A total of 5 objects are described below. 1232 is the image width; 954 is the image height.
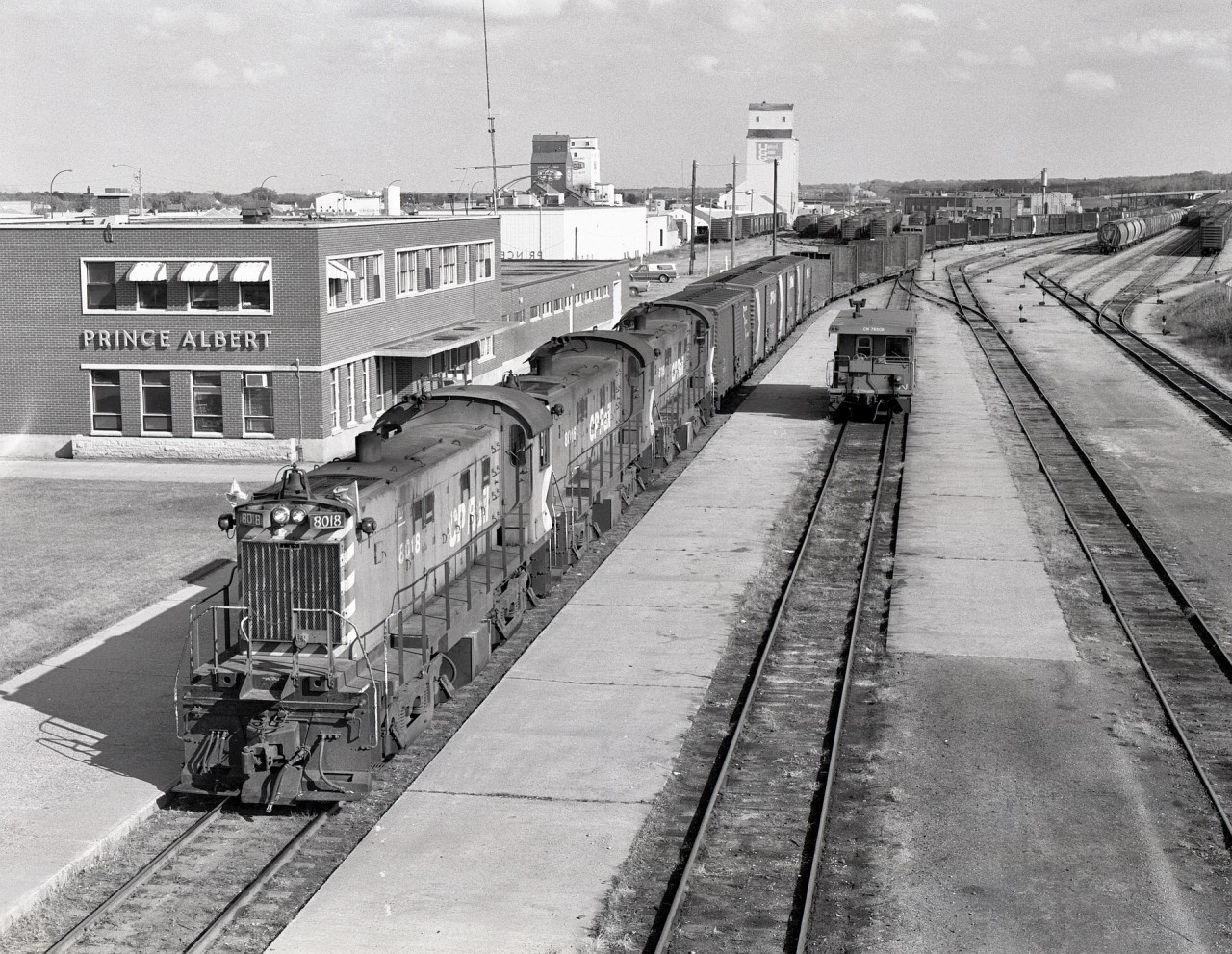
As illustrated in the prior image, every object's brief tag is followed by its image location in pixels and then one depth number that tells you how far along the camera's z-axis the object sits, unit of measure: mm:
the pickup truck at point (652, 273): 99688
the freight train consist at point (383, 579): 15242
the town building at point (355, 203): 70188
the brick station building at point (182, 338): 36750
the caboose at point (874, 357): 41375
